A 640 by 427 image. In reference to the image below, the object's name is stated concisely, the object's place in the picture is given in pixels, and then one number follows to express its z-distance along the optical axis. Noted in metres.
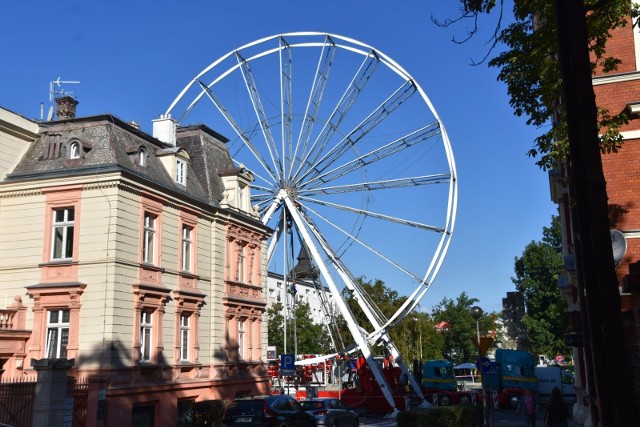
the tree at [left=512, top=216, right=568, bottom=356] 75.19
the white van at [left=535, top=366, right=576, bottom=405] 51.50
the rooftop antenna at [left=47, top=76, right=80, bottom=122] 31.65
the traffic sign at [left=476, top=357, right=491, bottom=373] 22.61
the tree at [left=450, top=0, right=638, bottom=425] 6.97
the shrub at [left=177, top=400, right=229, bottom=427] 26.94
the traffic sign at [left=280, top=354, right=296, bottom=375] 30.16
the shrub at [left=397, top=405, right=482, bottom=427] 20.81
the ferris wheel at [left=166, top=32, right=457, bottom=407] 37.09
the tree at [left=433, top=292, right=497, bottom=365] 94.06
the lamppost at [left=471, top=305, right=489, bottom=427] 21.93
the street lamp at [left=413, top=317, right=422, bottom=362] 66.89
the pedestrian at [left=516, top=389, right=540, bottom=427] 25.88
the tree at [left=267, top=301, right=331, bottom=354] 65.12
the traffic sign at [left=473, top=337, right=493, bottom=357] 21.19
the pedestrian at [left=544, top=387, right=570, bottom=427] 17.19
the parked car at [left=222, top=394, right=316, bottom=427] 22.31
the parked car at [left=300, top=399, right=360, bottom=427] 25.64
